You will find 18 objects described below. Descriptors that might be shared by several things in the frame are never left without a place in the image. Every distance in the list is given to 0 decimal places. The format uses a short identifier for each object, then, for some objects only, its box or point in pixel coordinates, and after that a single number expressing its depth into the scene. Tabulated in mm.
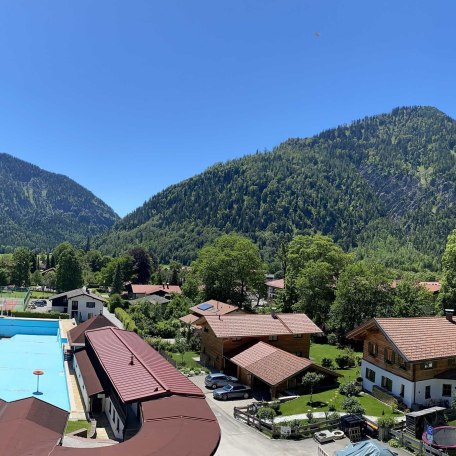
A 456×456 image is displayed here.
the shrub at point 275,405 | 31520
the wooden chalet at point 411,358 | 31559
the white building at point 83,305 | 76438
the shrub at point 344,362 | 43750
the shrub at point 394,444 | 24805
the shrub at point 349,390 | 34344
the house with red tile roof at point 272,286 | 107381
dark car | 35062
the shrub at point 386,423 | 25875
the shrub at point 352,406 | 28812
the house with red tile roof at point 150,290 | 100750
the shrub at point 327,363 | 42594
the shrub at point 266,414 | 29016
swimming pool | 38438
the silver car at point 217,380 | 37875
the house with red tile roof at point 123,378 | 25016
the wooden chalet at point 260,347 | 36156
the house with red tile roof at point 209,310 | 60500
